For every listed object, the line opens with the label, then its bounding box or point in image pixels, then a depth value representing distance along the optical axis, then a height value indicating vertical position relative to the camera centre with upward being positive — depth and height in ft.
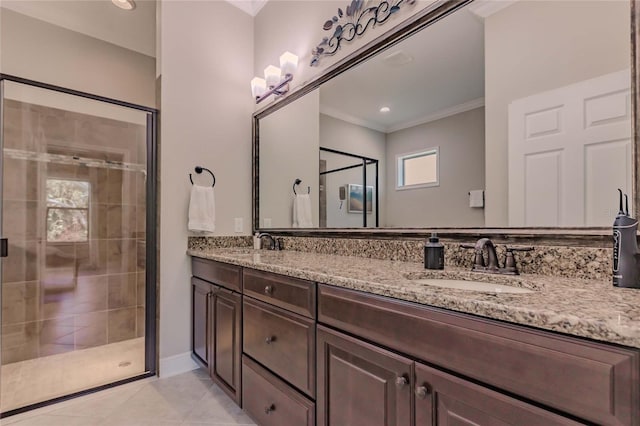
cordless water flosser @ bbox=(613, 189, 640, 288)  2.82 -0.35
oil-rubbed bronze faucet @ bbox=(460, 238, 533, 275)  3.77 -0.56
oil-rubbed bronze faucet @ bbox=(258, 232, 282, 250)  7.74 -0.67
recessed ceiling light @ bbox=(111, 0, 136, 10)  7.78 +5.23
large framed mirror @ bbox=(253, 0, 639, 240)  3.41 +1.28
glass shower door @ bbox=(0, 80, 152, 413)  7.75 -0.75
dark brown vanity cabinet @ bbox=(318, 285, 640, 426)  1.86 -1.08
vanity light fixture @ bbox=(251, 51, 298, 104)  7.41 +3.33
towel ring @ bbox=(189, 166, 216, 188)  7.63 +1.05
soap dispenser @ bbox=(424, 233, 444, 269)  4.22 -0.53
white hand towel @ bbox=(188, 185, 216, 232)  7.39 +0.11
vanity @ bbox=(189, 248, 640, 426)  1.94 -1.11
